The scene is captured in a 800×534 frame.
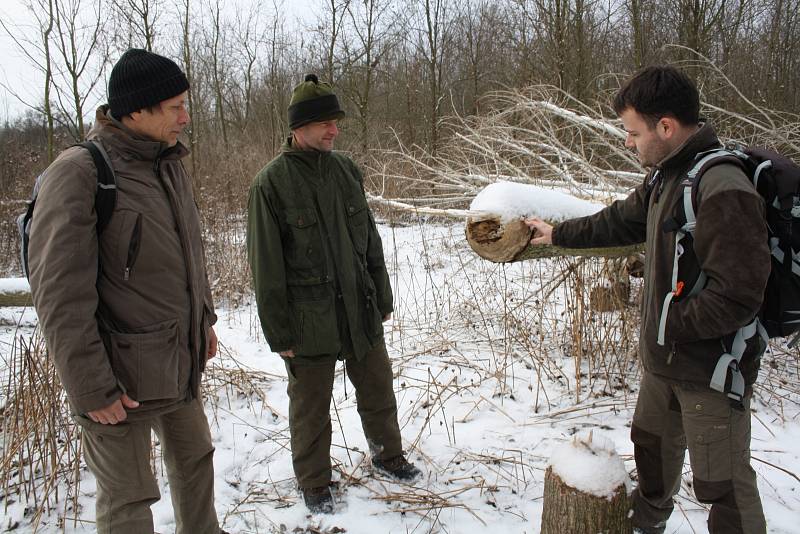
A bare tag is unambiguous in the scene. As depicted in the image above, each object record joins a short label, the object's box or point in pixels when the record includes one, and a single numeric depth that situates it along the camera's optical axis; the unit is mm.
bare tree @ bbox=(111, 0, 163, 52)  9695
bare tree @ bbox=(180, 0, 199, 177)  11340
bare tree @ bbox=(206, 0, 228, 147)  15016
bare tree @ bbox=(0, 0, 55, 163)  8062
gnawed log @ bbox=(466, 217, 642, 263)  2309
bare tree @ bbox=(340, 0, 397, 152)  12914
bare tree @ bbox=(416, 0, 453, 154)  12148
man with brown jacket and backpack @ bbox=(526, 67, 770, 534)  1481
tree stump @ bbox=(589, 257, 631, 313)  3672
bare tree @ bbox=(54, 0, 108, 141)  8188
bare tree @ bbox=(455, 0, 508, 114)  13675
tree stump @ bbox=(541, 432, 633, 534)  1646
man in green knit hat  2239
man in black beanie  1535
